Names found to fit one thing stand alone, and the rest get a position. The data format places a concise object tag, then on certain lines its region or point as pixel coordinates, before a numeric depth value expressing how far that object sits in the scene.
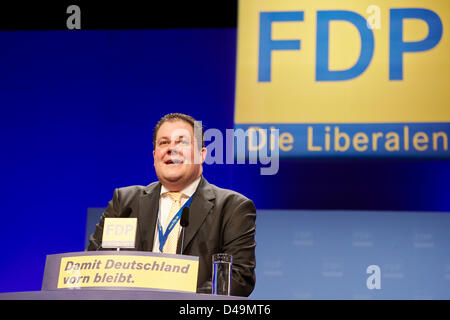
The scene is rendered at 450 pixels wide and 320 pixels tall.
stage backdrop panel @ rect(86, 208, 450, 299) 4.22
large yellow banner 4.07
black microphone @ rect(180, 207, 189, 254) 2.42
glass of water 2.29
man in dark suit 2.89
